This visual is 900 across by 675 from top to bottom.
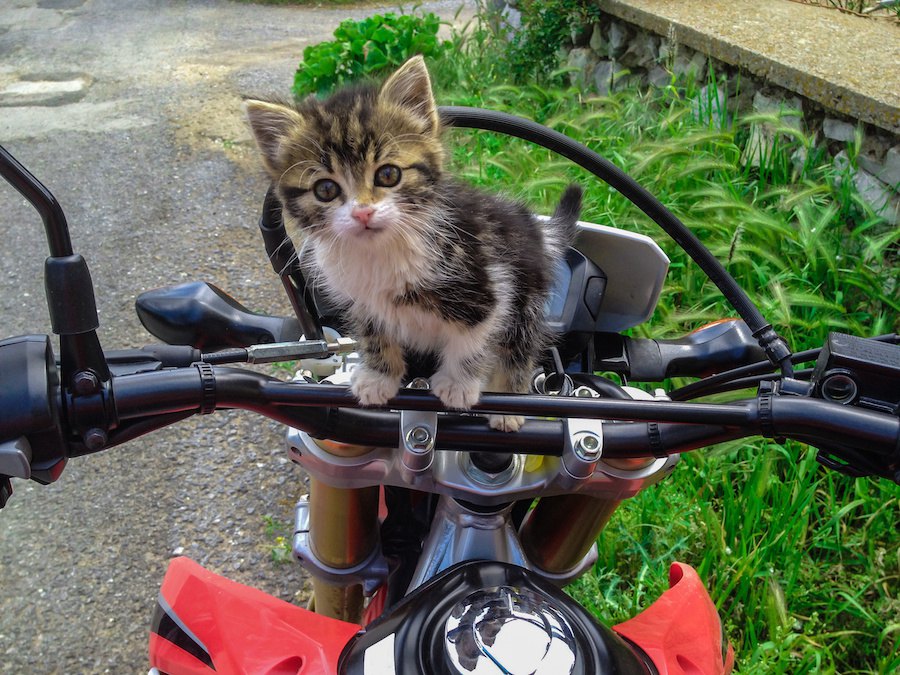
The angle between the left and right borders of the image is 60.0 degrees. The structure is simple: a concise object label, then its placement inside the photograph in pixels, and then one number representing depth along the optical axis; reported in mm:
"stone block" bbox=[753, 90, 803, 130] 3945
